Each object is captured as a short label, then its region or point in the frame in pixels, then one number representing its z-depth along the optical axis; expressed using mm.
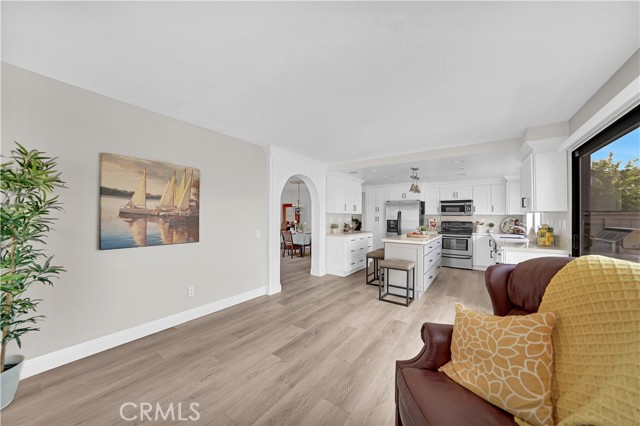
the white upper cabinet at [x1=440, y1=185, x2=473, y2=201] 6245
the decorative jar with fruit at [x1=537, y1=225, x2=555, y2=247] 3354
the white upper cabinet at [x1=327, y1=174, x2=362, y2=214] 5508
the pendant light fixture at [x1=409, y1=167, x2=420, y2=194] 4436
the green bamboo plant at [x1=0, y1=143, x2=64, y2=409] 1562
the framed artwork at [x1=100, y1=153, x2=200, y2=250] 2299
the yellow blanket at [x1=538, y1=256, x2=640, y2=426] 779
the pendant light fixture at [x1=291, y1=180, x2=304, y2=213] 9312
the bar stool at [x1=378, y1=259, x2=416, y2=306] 3549
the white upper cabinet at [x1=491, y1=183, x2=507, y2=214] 5836
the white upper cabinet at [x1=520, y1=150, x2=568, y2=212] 3002
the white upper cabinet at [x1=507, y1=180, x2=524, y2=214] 5515
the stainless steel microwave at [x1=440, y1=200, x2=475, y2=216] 6133
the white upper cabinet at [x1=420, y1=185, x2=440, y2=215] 6637
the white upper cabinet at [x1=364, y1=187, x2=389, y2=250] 6992
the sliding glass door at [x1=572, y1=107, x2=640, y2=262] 1938
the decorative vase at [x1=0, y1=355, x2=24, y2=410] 1581
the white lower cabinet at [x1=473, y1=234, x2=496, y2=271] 5672
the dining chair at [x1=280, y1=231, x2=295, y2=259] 7449
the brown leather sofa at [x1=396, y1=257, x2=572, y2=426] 976
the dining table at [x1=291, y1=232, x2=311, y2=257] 7359
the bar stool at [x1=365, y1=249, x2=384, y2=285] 4512
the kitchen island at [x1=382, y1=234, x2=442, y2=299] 3857
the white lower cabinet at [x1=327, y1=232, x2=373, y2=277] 5148
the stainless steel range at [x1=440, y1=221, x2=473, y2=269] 5859
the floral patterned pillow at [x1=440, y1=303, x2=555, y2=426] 966
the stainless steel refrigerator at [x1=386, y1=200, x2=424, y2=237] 6316
